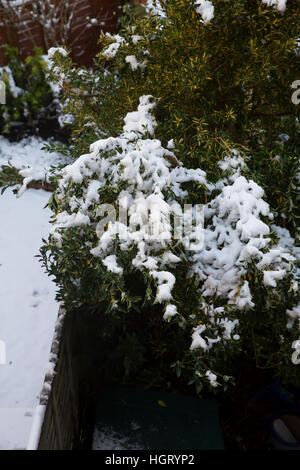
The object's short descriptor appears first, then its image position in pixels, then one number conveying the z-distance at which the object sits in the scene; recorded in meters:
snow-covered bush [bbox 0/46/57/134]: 6.93
